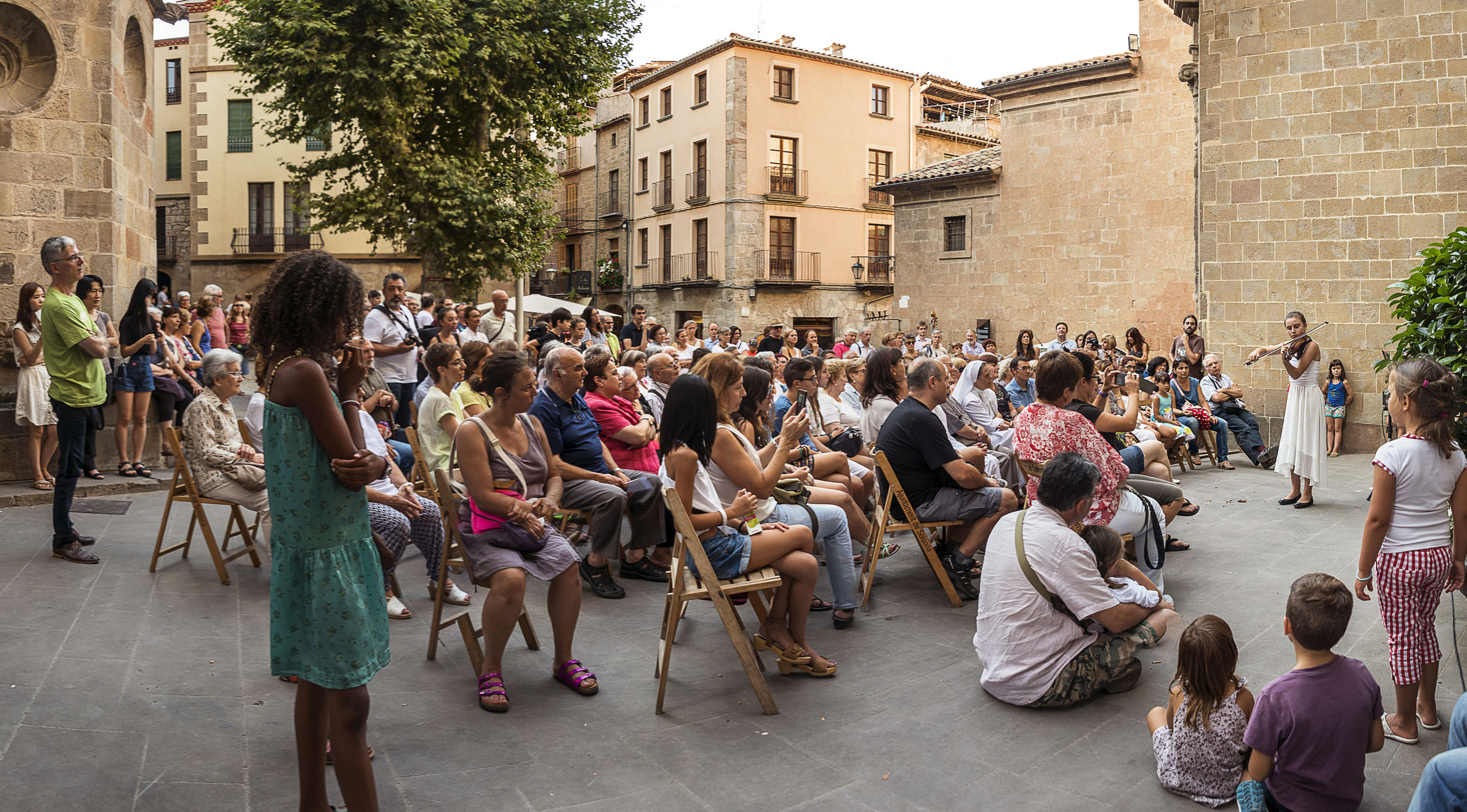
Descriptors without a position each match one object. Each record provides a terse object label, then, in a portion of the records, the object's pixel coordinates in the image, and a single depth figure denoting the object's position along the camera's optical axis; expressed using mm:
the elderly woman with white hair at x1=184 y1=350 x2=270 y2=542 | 5348
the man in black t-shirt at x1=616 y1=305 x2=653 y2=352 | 12797
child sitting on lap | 3996
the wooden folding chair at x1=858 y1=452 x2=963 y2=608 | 5328
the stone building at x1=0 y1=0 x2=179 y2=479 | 7773
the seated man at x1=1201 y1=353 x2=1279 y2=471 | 10766
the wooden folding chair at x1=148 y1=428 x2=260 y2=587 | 5359
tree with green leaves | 17547
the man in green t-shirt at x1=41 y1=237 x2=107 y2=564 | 5652
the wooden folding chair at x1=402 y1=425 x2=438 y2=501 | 5547
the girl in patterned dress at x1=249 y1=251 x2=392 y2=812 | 2672
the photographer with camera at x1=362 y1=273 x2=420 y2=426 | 8609
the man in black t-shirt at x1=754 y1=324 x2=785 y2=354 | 13641
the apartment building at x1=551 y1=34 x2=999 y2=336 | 32688
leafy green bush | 4238
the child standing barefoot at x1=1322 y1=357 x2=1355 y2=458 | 11688
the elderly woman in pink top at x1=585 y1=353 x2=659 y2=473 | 6172
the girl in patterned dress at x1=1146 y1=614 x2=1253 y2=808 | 3182
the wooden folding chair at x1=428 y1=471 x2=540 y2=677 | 4109
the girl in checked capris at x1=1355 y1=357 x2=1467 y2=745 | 3680
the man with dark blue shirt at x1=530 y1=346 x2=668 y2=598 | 5492
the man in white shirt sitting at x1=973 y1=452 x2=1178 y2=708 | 3840
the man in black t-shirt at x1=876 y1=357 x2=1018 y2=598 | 5406
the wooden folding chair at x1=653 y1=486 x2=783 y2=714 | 3855
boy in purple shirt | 2967
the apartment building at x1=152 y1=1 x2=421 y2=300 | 30203
